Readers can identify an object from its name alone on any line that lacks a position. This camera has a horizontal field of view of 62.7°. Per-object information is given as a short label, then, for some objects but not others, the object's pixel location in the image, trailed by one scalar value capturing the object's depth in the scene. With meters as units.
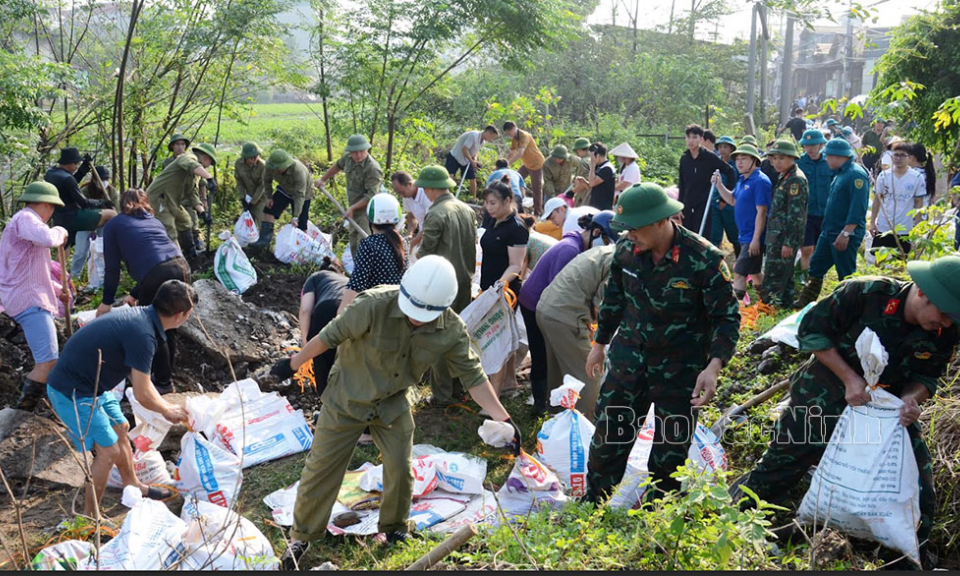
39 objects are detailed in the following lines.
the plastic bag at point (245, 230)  9.12
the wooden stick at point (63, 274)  6.07
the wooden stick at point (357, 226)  8.51
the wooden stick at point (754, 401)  4.98
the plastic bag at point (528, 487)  4.29
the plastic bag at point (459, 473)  4.63
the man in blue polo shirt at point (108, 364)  4.13
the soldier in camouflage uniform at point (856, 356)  3.17
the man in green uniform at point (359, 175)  8.71
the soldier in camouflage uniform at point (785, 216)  6.83
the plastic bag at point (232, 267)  8.00
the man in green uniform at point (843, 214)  6.59
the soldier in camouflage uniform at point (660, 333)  3.68
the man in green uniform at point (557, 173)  11.54
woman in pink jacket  5.45
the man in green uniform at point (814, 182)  7.63
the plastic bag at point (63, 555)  3.21
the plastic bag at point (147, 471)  4.80
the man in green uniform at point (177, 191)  8.50
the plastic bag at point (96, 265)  8.56
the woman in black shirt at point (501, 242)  5.68
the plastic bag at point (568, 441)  4.46
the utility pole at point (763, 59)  15.83
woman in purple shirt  5.39
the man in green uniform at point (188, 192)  8.75
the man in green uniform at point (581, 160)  11.66
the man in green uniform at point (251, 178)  9.36
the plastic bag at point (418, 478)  4.57
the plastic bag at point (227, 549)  3.45
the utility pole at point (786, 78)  18.12
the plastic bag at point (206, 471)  4.48
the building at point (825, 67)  32.03
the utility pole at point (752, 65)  16.48
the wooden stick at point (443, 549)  3.34
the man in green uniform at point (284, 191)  9.09
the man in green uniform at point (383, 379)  3.65
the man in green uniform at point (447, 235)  5.84
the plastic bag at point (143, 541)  3.29
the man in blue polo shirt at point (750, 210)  7.32
